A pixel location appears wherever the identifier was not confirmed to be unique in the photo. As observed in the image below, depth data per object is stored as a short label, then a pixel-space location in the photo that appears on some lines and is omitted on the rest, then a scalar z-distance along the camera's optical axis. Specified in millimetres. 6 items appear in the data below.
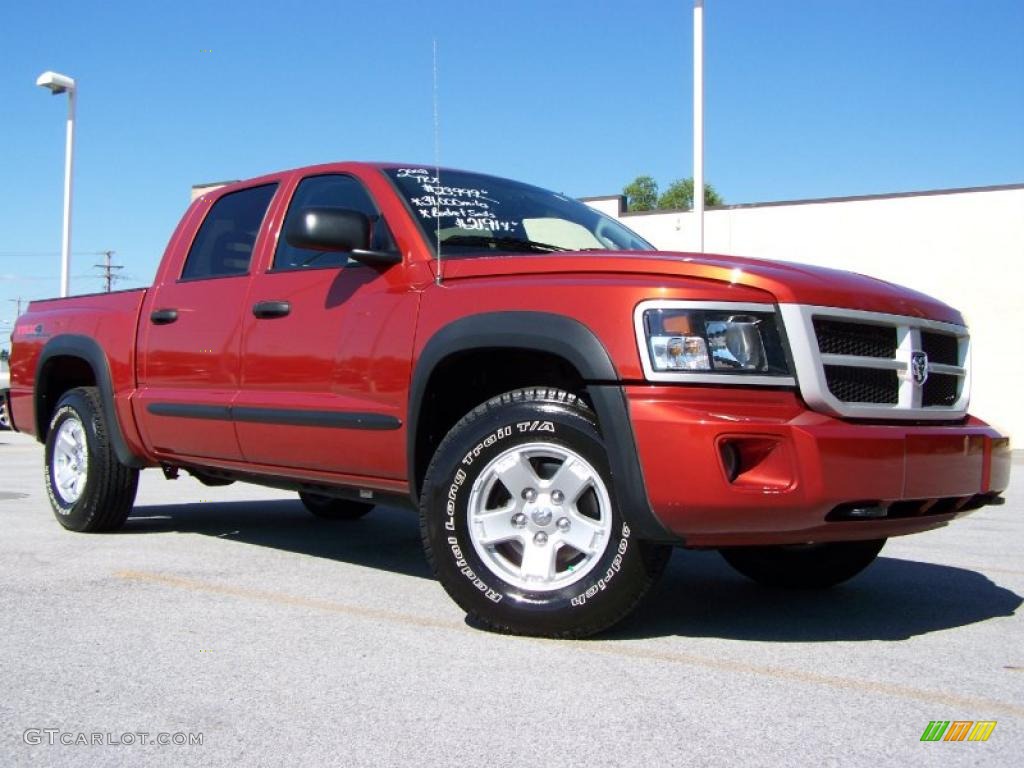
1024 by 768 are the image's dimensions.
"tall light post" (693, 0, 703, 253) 12805
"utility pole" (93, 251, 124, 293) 53438
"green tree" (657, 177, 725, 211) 70125
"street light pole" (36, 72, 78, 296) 19672
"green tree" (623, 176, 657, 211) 70938
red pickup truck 3494
